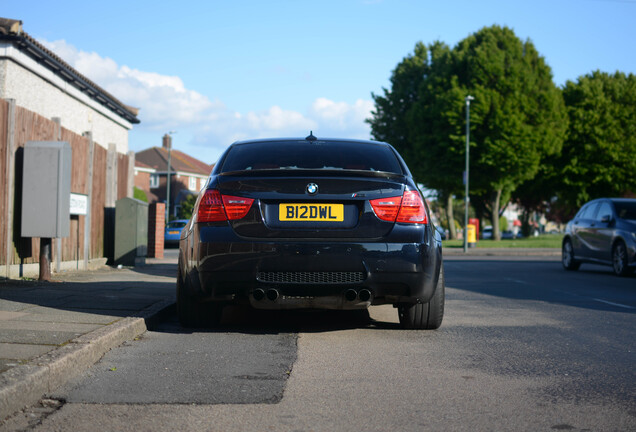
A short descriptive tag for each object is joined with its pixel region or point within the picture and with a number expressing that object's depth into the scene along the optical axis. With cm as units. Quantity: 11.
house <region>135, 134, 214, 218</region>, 7319
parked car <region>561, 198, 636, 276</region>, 1462
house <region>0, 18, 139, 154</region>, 1677
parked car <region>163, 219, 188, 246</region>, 3550
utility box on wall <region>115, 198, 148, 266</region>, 1455
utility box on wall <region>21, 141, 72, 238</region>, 980
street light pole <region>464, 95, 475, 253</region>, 3162
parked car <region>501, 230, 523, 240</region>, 8712
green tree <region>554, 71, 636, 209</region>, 4772
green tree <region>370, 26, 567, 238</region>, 4297
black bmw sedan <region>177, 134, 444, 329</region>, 570
